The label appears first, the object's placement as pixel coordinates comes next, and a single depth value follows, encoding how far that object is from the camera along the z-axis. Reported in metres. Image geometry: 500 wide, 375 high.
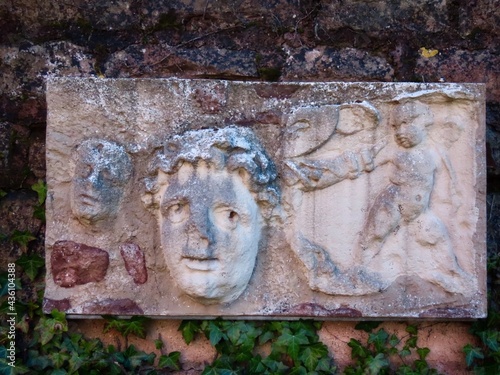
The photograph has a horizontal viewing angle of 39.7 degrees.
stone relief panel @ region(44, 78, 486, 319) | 2.44
